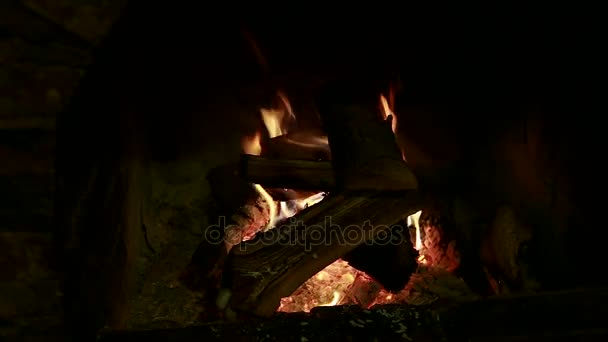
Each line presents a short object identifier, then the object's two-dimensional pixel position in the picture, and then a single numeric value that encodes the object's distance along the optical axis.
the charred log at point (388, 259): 1.62
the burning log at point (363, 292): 1.57
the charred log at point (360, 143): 1.56
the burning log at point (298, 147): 1.92
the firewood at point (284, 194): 1.86
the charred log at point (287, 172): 1.73
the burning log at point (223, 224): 1.69
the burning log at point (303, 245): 1.33
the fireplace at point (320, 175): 1.39
